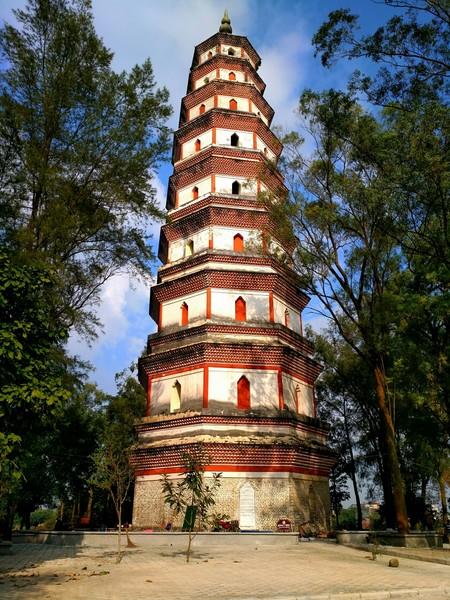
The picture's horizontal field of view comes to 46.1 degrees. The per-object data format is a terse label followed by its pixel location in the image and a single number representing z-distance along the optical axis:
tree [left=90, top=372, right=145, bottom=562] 12.27
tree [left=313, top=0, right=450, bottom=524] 9.46
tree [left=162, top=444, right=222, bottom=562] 10.16
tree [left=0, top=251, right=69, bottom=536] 7.55
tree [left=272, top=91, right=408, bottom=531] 12.05
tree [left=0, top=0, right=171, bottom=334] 11.18
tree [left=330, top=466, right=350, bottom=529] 25.97
